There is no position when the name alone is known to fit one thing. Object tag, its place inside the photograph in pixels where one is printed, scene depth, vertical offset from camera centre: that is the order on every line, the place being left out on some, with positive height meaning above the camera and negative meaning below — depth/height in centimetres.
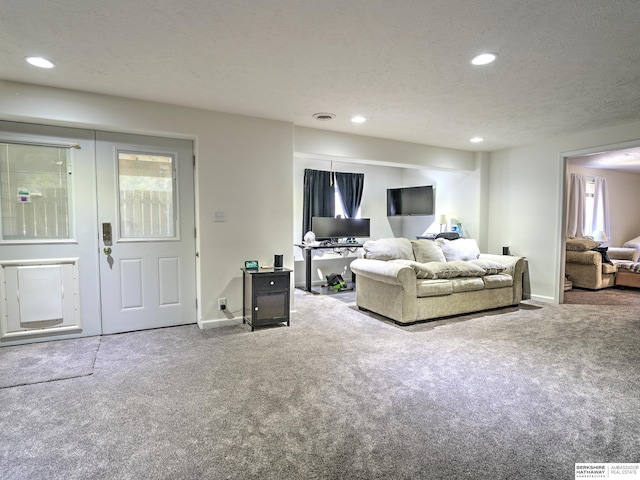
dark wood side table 384 -79
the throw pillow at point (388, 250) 464 -35
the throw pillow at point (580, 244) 629 -39
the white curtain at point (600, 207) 772 +32
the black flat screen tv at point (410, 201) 683 +43
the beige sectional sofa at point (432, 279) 407 -70
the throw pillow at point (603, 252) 635 -55
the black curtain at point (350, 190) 691 +65
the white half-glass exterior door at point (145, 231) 364 -8
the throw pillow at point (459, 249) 505 -38
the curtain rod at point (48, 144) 327 +75
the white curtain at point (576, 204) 737 +37
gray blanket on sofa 620 -78
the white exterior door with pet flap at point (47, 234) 328 -10
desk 601 -44
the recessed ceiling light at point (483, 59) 252 +118
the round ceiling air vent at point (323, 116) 397 +120
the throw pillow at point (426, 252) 486 -40
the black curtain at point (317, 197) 652 +48
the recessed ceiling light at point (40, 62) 262 +121
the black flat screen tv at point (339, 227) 641 -8
